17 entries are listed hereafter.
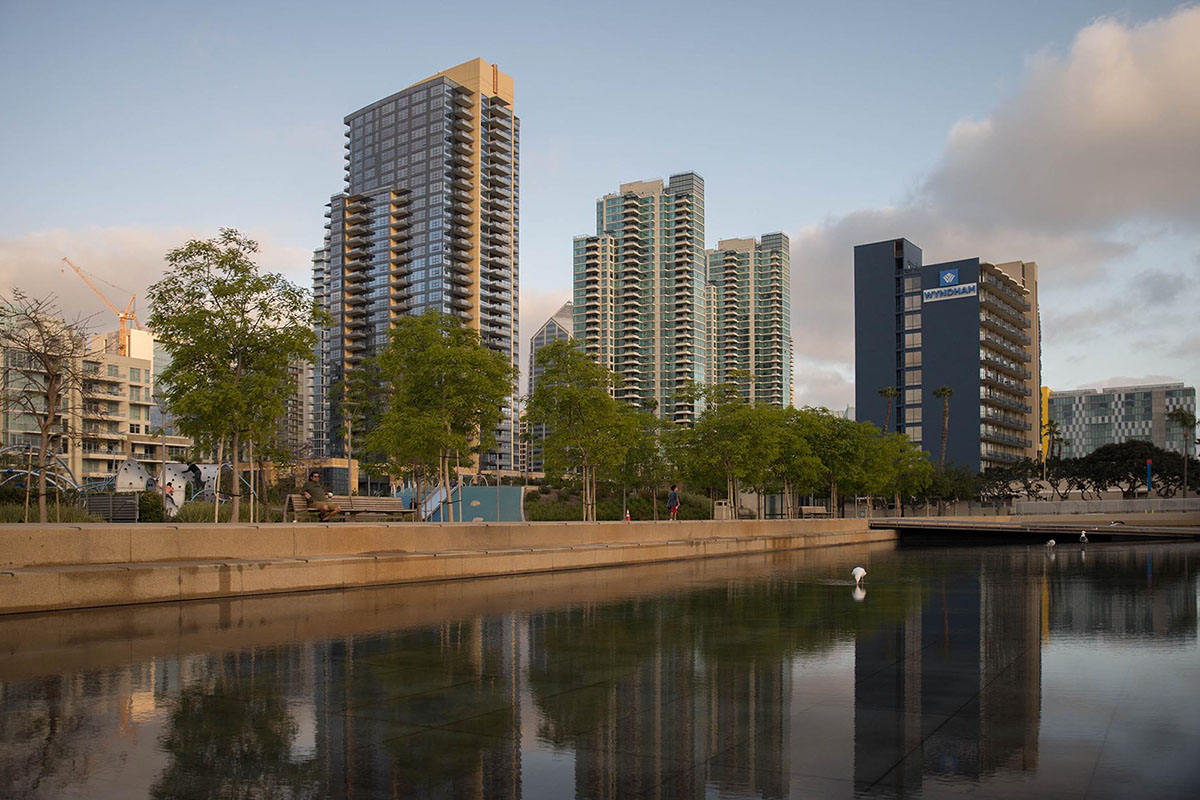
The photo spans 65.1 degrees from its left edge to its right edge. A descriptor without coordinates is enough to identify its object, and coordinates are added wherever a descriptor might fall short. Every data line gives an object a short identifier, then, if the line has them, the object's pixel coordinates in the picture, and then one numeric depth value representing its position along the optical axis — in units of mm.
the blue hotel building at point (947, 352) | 117125
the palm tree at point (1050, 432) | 138125
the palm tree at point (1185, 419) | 116694
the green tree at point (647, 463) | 52756
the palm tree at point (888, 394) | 116062
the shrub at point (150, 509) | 28359
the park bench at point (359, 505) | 25969
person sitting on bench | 24344
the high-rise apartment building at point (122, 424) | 105938
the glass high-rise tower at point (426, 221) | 154375
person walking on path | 40500
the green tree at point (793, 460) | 53344
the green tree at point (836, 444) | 61750
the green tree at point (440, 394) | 29953
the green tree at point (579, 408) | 33500
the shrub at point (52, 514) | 21547
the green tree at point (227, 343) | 20656
